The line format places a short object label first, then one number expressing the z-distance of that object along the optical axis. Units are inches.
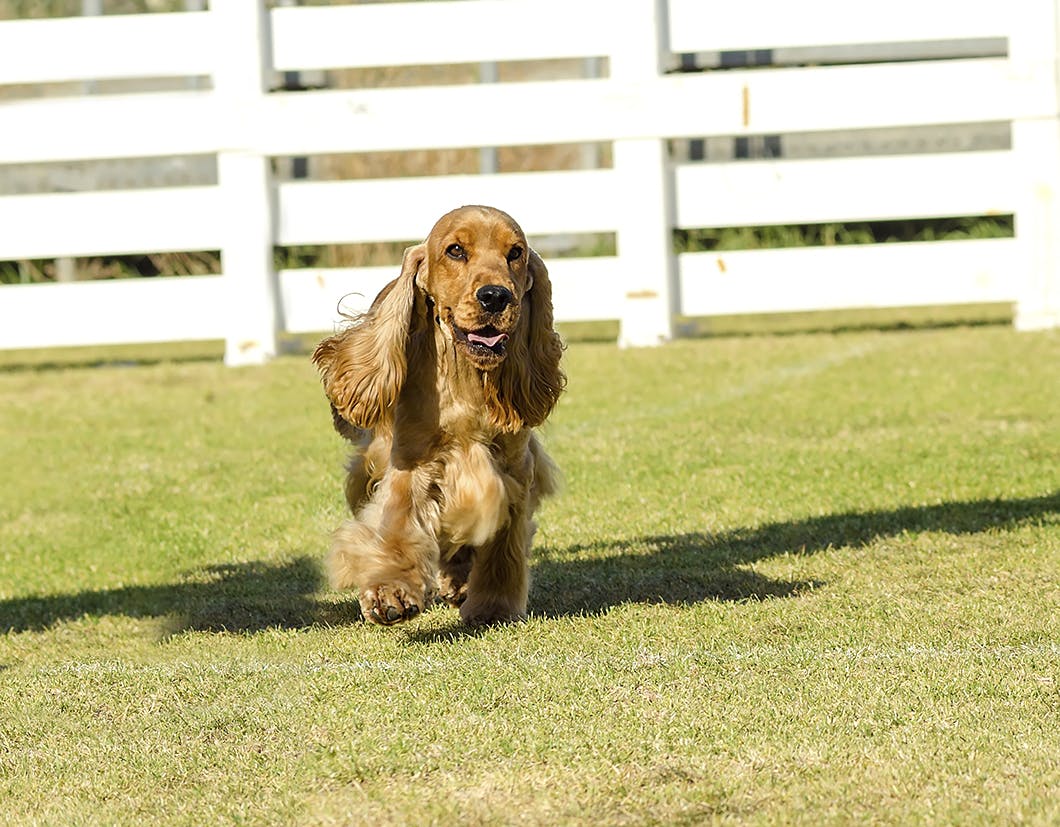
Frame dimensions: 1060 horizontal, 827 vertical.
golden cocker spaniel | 422.0
